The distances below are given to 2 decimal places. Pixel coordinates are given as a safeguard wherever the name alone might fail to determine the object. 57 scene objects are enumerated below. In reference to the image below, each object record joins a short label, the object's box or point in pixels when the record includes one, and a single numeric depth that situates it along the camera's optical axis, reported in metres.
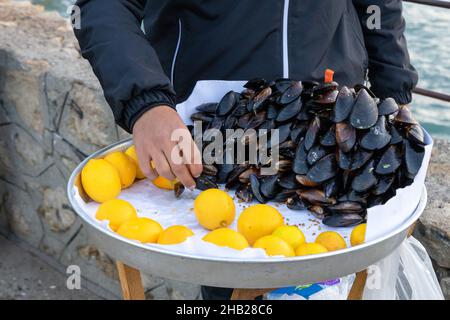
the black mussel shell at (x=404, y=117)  1.31
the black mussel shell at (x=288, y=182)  1.33
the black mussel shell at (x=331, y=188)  1.29
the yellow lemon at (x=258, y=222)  1.21
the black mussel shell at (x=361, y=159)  1.26
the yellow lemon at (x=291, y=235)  1.17
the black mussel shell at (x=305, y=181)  1.30
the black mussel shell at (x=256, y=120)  1.39
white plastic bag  1.61
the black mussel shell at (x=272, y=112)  1.38
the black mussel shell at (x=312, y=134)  1.31
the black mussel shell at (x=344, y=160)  1.28
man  1.27
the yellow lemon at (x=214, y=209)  1.22
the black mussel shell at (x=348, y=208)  1.26
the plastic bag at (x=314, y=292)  1.51
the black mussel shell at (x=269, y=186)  1.33
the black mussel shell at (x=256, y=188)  1.34
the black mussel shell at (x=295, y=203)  1.32
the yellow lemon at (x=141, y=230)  1.17
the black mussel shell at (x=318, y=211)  1.29
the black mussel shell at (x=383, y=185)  1.25
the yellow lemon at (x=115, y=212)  1.23
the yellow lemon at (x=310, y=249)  1.13
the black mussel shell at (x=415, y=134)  1.26
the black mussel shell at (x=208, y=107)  1.50
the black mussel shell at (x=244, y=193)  1.35
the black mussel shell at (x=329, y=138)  1.30
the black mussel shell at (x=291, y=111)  1.36
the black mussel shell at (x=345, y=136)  1.27
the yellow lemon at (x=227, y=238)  1.12
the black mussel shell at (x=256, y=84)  1.43
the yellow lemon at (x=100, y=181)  1.31
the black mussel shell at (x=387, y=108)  1.31
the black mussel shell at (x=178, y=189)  1.36
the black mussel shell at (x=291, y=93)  1.36
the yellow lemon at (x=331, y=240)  1.17
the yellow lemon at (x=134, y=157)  1.43
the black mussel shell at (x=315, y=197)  1.28
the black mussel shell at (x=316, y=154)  1.30
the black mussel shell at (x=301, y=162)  1.31
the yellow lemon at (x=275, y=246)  1.11
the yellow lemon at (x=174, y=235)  1.15
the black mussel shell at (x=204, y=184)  1.37
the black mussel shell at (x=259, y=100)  1.39
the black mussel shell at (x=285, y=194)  1.34
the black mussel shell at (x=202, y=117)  1.48
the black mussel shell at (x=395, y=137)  1.27
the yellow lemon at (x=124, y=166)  1.39
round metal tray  1.08
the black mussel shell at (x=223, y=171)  1.38
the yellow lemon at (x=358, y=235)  1.16
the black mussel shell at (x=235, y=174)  1.37
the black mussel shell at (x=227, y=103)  1.45
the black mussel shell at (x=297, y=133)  1.35
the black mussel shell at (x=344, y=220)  1.25
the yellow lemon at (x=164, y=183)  1.39
